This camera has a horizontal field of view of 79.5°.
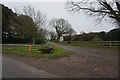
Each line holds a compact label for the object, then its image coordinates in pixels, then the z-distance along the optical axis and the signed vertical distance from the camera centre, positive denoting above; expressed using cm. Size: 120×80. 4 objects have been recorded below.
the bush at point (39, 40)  1622 -12
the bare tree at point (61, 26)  3119 +596
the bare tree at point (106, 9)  958 +406
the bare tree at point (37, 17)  1814 +588
